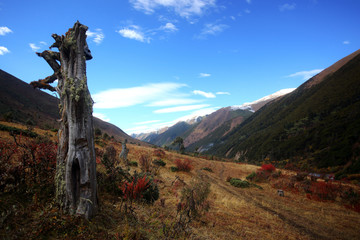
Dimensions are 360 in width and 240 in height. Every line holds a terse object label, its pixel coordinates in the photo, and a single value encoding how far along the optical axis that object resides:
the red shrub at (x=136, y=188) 6.29
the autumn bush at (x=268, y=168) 21.02
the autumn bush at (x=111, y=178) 6.91
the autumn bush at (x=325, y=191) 12.55
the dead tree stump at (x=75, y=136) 4.30
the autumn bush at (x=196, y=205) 4.66
